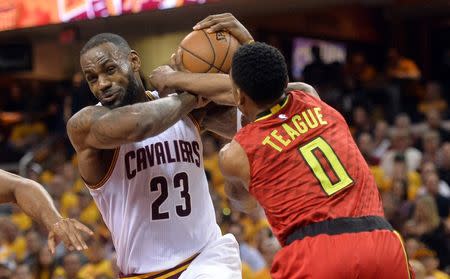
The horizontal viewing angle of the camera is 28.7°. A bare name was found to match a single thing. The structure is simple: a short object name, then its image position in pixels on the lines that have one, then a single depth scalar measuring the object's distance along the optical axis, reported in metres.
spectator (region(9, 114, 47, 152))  17.25
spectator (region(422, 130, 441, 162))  10.92
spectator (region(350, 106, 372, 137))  12.42
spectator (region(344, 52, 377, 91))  14.23
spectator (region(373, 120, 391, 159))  11.76
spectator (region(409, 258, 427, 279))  8.04
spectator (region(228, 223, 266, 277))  9.71
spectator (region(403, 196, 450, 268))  9.15
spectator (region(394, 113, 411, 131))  11.56
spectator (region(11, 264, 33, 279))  9.62
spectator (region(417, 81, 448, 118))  13.20
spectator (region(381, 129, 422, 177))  11.12
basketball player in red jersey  3.88
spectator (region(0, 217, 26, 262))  11.55
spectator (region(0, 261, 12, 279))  8.92
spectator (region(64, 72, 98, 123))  14.13
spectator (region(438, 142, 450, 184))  10.38
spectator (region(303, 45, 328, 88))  14.67
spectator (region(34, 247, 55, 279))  10.50
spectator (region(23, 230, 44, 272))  10.66
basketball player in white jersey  4.71
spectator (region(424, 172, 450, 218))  9.62
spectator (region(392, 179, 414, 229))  9.60
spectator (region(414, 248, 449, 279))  8.56
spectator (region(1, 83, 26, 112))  19.15
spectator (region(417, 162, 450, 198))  9.92
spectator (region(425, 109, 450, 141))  11.65
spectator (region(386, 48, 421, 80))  14.55
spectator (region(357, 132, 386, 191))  11.10
